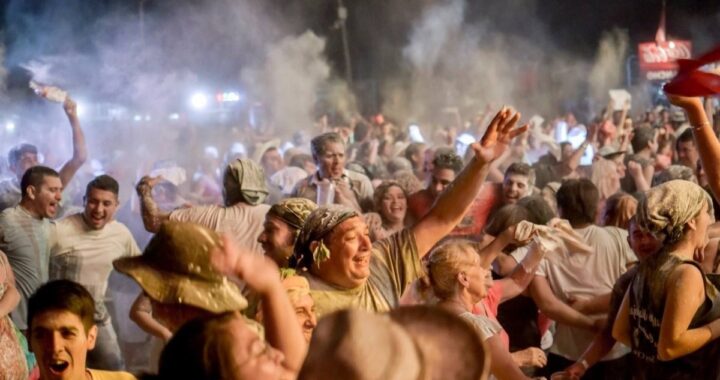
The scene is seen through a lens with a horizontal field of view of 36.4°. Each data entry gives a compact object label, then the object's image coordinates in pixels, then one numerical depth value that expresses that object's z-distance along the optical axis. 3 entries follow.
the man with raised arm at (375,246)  3.90
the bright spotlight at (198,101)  18.78
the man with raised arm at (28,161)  8.13
